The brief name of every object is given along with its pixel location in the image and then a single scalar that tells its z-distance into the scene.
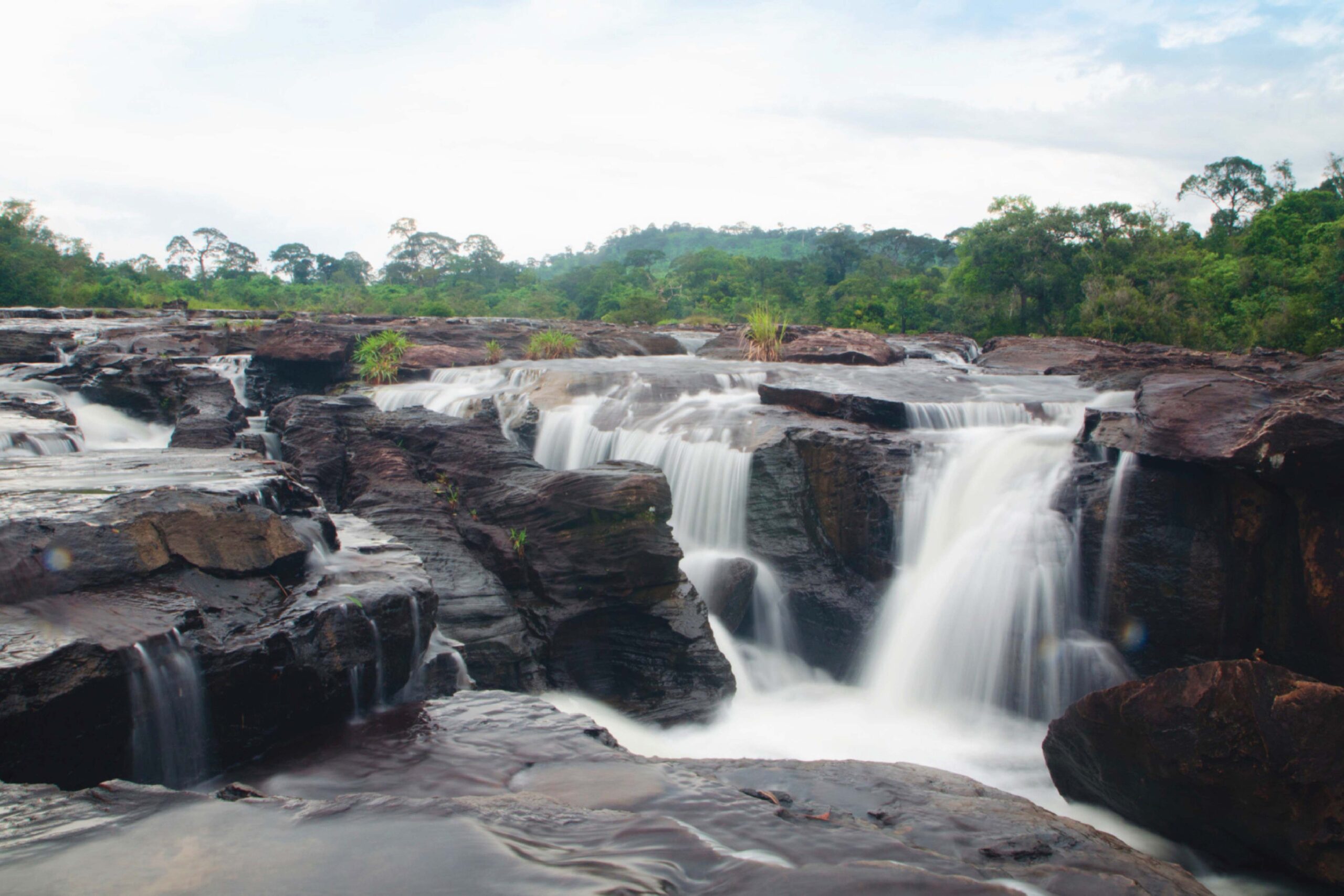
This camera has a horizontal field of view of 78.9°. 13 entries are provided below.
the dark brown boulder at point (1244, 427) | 6.00
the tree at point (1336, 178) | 45.59
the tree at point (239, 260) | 63.19
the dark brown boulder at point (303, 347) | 14.22
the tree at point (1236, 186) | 52.09
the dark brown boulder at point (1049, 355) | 15.09
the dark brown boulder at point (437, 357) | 15.62
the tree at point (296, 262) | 68.44
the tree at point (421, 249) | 75.44
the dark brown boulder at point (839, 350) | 16.55
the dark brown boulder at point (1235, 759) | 4.29
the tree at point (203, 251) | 61.09
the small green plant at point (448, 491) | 8.36
